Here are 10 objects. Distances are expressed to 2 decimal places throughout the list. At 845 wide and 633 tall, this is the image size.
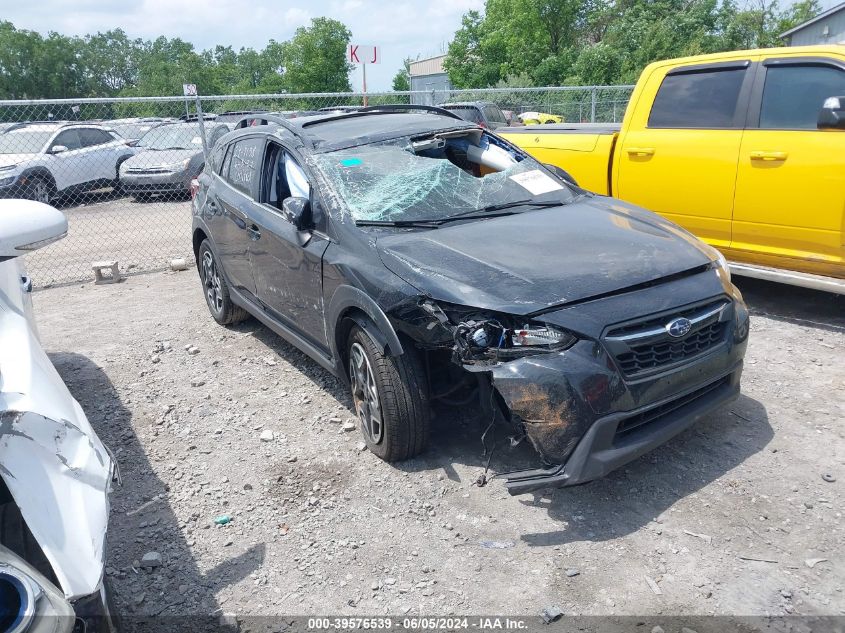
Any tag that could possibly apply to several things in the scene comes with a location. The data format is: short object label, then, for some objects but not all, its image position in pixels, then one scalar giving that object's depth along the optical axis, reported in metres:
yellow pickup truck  5.04
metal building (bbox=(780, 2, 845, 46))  24.94
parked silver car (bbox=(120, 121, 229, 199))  14.21
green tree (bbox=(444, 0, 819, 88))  32.28
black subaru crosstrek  3.12
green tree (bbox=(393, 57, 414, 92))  67.12
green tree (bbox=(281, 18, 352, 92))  46.25
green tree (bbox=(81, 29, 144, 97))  75.94
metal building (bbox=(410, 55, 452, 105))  48.77
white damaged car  1.80
